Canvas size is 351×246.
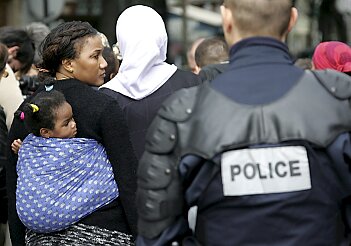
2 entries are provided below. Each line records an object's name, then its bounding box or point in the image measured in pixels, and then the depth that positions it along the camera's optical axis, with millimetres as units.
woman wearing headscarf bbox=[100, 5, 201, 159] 4750
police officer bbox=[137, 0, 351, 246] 3146
